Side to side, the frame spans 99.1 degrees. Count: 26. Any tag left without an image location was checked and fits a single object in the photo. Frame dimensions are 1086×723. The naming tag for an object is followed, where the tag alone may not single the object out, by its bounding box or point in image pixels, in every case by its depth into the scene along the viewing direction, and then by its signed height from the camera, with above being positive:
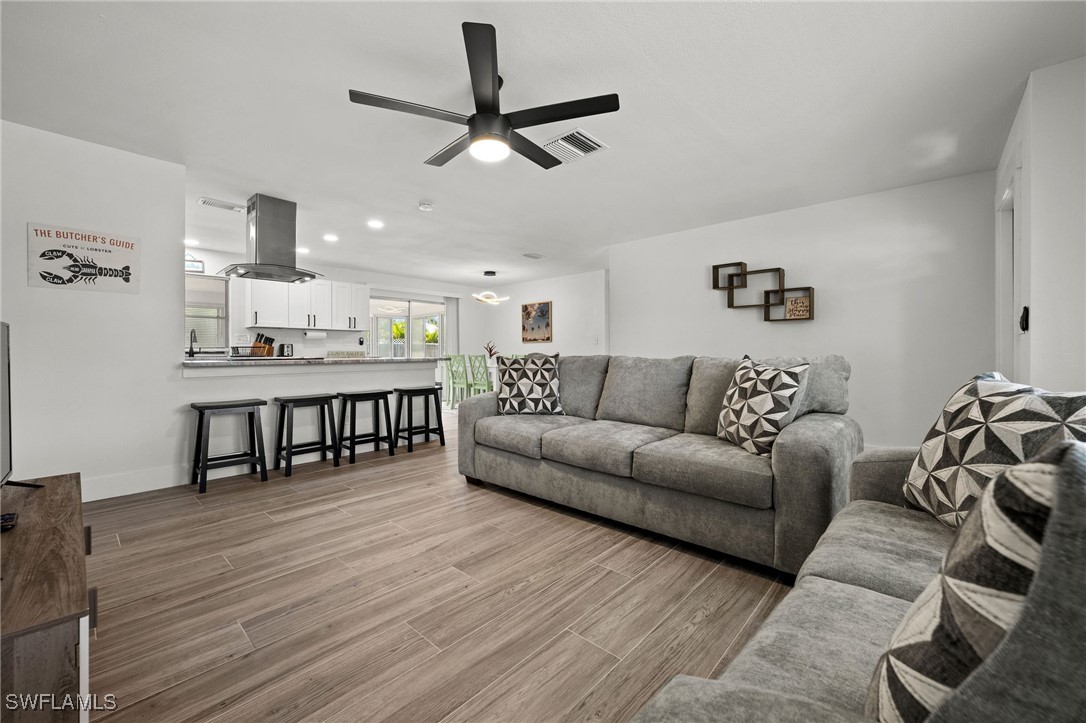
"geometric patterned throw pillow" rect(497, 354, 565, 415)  3.49 -0.22
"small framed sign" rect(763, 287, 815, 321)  4.52 +0.53
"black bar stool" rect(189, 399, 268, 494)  3.33 -0.64
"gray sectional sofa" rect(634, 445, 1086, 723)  0.35 -0.50
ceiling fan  2.05 +1.20
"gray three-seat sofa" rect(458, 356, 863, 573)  1.97 -0.51
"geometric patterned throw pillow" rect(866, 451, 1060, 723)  0.38 -0.23
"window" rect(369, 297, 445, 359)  8.54 +0.58
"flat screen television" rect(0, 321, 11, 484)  1.55 -0.16
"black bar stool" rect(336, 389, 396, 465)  4.24 -0.60
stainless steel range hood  4.21 +1.09
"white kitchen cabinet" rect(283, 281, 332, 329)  6.79 +0.79
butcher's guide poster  2.98 +0.66
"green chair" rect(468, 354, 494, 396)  8.06 -0.27
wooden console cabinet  0.86 -0.51
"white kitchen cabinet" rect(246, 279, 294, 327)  6.43 +0.76
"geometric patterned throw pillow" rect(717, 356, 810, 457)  2.21 -0.24
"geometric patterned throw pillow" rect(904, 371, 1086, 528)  1.14 -0.21
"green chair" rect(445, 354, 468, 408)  8.33 -0.39
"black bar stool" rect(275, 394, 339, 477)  3.81 -0.61
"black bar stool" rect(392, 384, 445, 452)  4.70 -0.54
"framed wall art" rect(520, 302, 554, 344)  9.23 +0.70
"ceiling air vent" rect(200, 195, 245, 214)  4.29 +1.46
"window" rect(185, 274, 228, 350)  6.16 +0.65
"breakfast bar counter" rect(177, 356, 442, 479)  3.61 -0.22
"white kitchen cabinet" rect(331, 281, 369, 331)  7.32 +0.83
